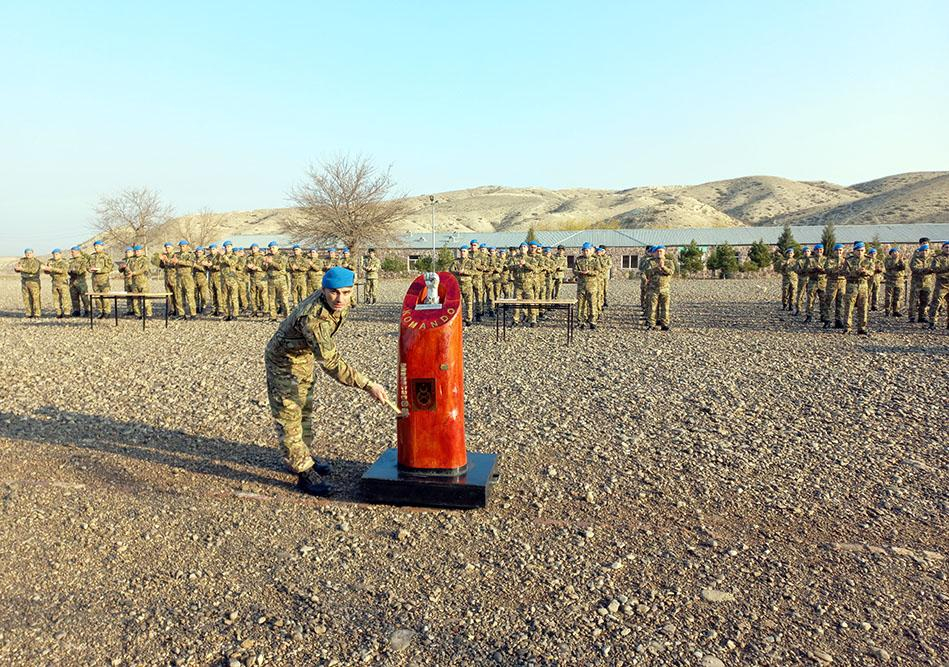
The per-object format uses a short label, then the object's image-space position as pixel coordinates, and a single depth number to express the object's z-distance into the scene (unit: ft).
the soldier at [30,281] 56.18
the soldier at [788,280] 59.71
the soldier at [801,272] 53.98
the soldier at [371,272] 72.90
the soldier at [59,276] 56.03
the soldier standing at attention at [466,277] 53.93
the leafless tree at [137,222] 166.81
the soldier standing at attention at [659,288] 47.06
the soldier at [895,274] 53.88
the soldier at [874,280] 49.01
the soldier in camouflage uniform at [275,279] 57.00
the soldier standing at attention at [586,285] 49.01
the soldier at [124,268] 54.67
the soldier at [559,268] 58.36
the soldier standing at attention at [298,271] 60.64
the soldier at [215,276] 57.72
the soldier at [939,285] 46.83
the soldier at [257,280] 58.75
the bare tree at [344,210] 116.06
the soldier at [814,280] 51.60
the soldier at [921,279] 49.85
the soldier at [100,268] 55.67
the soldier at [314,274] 62.03
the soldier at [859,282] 42.09
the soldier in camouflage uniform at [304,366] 15.23
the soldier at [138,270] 54.85
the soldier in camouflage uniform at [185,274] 56.39
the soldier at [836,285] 45.73
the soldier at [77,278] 56.80
